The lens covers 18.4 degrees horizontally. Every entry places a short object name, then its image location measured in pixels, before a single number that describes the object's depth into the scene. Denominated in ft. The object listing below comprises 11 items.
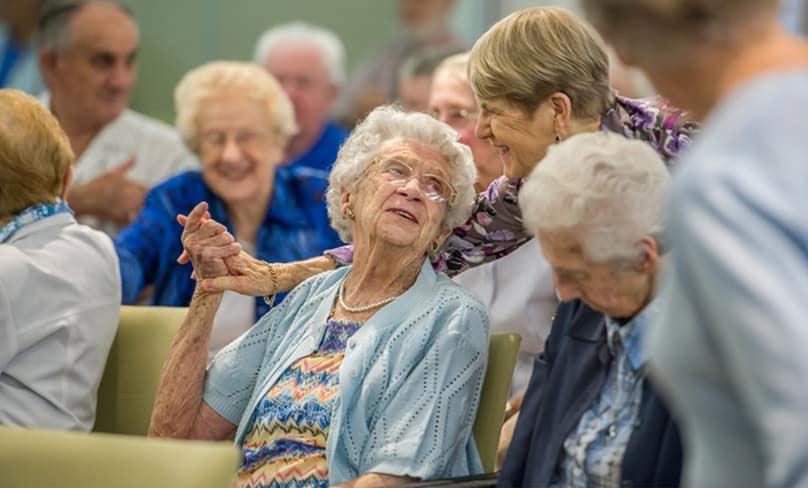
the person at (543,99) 17.08
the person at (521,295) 19.47
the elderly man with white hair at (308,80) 35.64
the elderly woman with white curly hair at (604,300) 13.51
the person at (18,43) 38.50
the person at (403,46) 41.52
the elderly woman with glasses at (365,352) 16.02
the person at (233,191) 25.16
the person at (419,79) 32.93
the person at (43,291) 18.09
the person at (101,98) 31.42
